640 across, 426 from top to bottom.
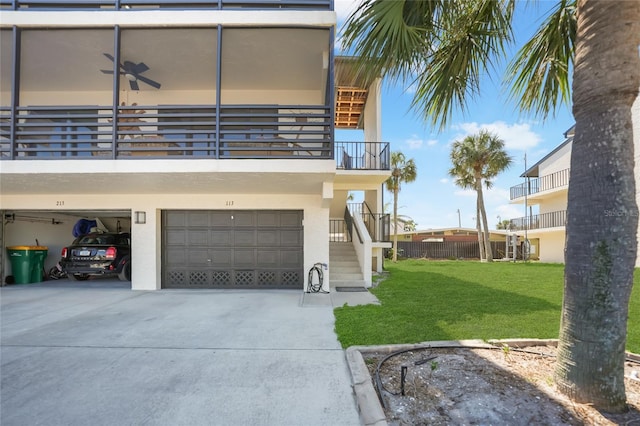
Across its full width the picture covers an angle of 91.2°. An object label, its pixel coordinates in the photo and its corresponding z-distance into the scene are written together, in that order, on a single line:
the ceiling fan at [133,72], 7.47
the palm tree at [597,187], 2.44
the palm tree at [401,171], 25.13
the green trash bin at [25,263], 8.91
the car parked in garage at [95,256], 8.83
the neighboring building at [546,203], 21.05
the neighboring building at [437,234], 33.06
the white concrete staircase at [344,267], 8.73
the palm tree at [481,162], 22.67
